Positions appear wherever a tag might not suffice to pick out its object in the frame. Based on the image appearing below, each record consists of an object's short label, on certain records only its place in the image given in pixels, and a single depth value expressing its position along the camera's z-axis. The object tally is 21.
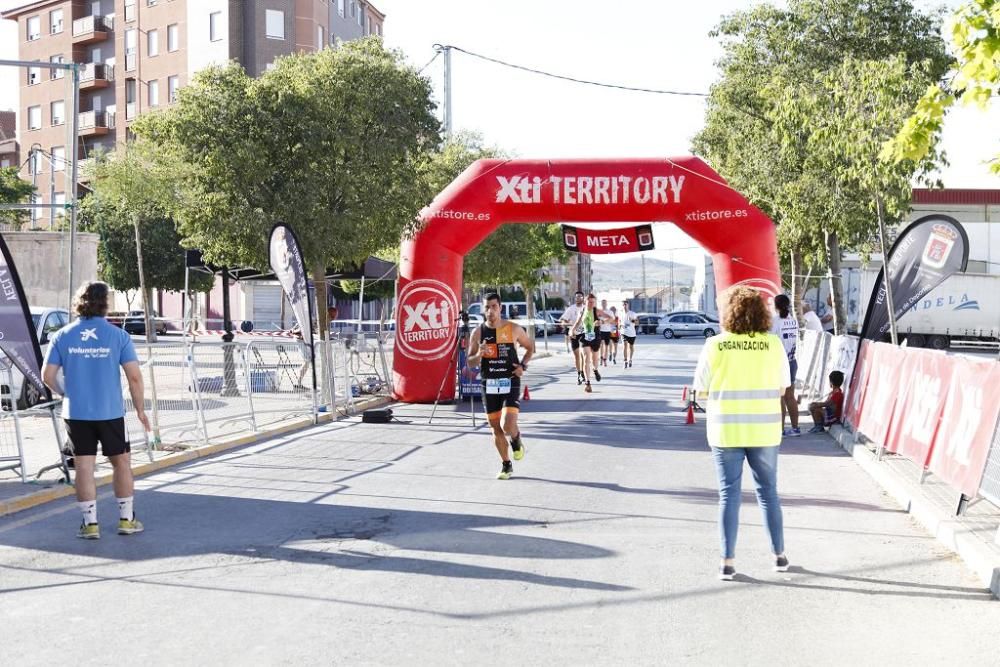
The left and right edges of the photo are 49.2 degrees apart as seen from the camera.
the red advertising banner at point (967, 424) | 7.78
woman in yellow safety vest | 6.46
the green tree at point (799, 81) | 19.09
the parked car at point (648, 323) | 61.59
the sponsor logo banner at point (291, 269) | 14.44
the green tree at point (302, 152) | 17.42
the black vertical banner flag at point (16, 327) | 9.48
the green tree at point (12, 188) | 48.50
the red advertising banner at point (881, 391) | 11.11
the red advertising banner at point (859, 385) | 12.77
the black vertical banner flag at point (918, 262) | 13.43
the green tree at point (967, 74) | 7.00
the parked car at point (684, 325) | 56.03
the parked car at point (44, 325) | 14.02
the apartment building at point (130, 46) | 52.19
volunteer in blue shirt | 7.66
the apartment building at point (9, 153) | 69.12
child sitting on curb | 14.22
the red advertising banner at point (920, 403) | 9.25
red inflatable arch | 18.19
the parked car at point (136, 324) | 45.62
